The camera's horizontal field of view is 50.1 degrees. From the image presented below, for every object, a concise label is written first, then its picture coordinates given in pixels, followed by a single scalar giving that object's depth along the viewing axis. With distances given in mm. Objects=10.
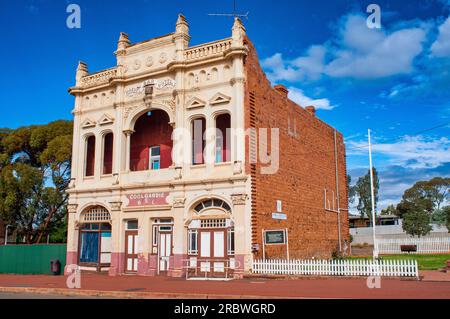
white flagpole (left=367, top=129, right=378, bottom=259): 20172
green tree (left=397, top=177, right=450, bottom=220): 78881
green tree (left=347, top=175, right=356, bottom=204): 75188
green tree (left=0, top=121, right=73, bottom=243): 38719
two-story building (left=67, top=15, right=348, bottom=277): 22203
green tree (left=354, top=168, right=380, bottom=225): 72562
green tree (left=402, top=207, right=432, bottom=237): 40594
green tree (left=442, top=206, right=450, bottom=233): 42594
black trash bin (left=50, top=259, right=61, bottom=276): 26338
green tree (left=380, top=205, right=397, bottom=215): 77162
